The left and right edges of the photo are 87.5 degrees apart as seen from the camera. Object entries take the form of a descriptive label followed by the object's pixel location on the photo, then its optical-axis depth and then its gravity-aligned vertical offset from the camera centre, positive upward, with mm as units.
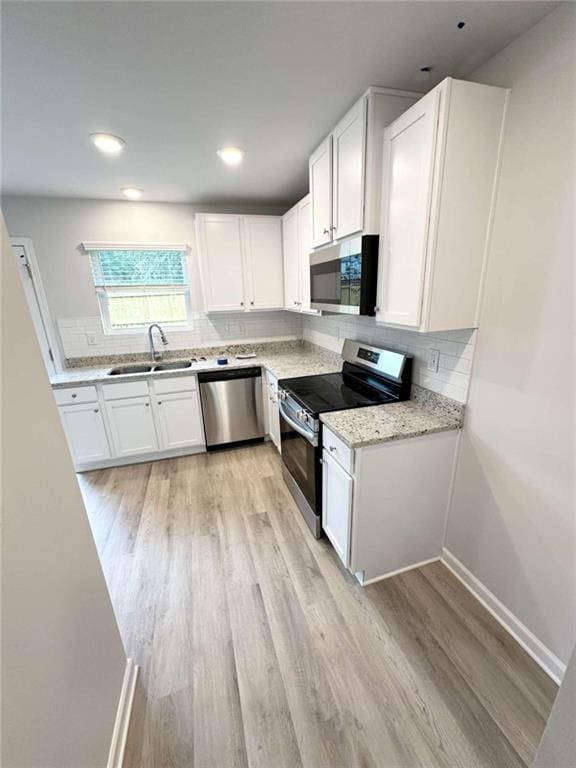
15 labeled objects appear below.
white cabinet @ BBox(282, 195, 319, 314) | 2467 +315
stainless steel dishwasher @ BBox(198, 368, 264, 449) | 3025 -1113
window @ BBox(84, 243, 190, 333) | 3054 +106
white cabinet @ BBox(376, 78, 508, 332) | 1184 +357
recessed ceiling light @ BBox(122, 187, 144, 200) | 2612 +894
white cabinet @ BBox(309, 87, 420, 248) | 1456 +655
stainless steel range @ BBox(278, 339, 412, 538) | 1833 -683
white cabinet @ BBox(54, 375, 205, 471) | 2756 -1133
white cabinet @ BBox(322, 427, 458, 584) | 1504 -1098
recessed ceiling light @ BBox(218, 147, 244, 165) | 1959 +889
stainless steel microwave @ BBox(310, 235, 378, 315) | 1613 +78
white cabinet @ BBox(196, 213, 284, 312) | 2975 +313
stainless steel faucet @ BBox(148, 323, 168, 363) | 3213 -483
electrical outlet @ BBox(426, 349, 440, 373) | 1678 -398
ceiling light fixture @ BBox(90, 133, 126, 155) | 1729 +881
